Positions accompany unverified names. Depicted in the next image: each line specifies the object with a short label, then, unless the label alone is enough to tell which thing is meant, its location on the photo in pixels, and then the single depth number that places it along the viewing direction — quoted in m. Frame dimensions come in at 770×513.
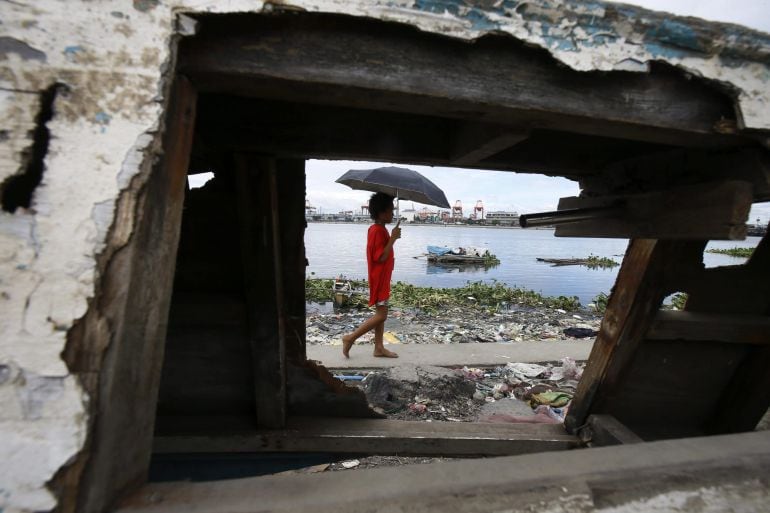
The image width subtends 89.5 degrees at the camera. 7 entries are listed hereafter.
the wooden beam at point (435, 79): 0.92
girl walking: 4.48
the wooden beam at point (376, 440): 2.23
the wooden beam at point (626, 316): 2.15
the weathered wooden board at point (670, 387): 2.49
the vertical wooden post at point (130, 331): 0.78
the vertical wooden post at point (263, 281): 1.79
